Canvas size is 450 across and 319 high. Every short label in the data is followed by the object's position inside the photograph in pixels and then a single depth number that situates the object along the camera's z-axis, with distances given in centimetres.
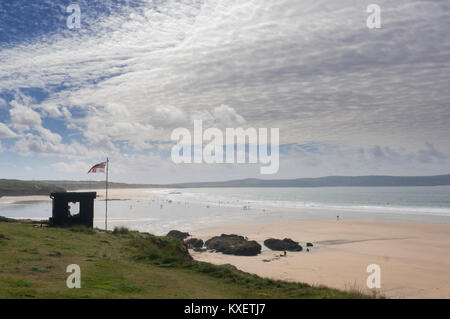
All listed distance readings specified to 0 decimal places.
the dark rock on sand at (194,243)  4103
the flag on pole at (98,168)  3312
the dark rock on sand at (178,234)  4628
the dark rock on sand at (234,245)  3684
